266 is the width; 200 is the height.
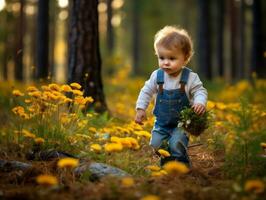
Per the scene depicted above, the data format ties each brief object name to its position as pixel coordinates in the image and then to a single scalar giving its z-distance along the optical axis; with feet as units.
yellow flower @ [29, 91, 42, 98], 26.65
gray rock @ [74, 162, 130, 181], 23.24
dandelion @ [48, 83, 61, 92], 27.11
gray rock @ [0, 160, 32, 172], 24.38
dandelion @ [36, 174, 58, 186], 16.89
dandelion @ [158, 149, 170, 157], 23.19
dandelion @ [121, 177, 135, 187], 17.22
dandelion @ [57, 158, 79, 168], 17.80
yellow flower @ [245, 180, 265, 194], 17.14
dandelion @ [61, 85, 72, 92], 26.70
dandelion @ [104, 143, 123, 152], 19.79
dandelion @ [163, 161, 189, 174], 18.04
